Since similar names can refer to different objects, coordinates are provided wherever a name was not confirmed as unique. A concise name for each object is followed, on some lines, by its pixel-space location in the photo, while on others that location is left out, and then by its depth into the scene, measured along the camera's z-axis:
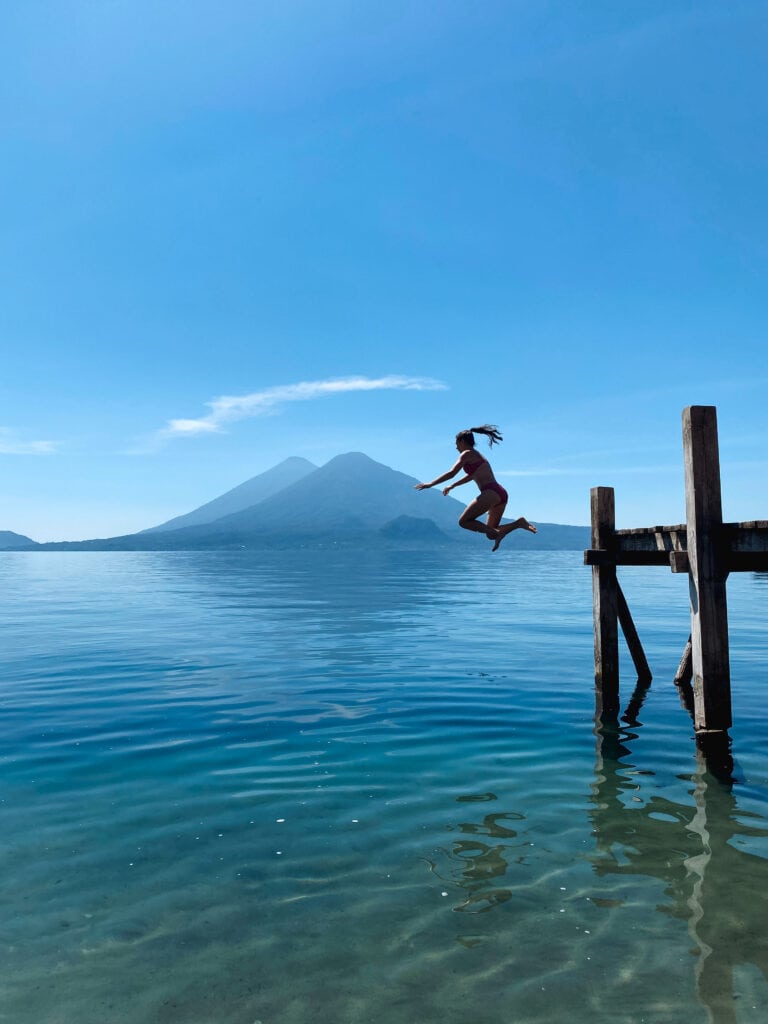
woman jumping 12.80
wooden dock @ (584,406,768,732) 10.47
